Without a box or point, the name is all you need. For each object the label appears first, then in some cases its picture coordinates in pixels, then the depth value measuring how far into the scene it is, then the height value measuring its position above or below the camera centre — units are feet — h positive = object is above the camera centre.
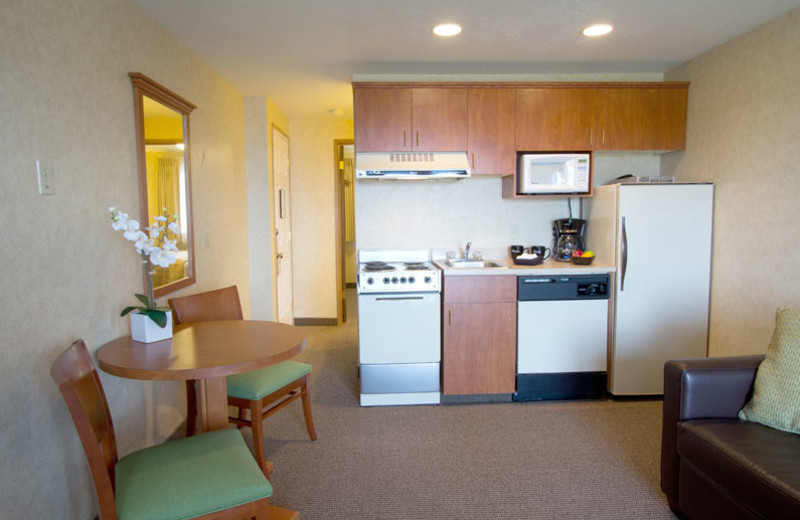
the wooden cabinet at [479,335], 10.90 -2.49
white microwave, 11.68 +1.20
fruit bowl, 11.39 -0.86
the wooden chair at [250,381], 7.86 -2.63
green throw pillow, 6.21 -2.08
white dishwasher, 11.00 -2.57
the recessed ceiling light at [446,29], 9.33 +3.74
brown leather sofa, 5.31 -2.70
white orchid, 6.55 -0.37
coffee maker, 12.35 -0.35
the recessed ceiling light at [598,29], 9.46 +3.78
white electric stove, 10.80 -2.46
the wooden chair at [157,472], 4.69 -2.64
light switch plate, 5.77 +0.57
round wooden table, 5.70 -1.65
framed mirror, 8.28 +1.07
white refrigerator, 10.77 -1.20
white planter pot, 6.88 -1.49
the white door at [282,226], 15.90 -0.07
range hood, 11.28 +1.35
